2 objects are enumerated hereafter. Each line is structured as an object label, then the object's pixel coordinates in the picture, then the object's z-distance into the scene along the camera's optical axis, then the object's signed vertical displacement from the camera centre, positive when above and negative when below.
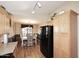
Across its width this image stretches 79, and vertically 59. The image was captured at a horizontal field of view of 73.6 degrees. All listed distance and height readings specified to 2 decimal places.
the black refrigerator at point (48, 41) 2.28 -0.51
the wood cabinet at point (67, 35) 1.41 -0.13
